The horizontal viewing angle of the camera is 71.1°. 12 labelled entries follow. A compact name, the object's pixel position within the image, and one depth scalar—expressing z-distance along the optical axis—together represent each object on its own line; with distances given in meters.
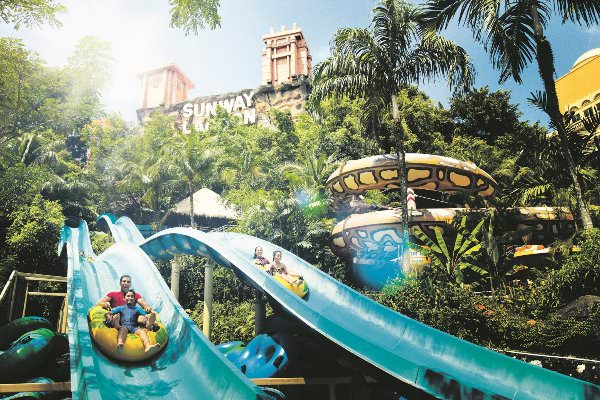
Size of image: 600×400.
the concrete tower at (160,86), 55.28
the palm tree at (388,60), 15.91
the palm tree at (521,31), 11.17
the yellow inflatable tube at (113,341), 6.58
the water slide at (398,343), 5.34
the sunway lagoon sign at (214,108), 49.25
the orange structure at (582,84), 28.02
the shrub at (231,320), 16.48
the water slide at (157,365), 5.31
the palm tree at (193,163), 27.69
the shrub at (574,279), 11.44
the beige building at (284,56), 49.88
